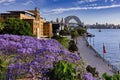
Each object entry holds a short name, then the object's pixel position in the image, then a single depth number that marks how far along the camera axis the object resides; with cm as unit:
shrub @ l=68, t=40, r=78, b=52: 3074
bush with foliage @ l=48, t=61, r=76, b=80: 414
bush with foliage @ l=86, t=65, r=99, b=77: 1557
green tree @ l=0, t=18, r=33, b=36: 2582
